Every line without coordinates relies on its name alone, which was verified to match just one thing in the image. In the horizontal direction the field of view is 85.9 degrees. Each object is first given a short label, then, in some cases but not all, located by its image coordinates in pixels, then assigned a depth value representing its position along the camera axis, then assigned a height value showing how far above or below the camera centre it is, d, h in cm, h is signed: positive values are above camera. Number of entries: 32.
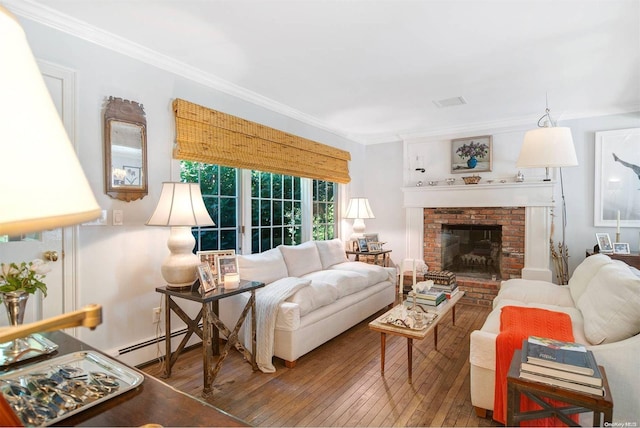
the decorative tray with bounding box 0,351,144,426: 87 -51
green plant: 153 -32
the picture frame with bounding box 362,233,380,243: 507 -41
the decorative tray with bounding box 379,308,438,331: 246 -83
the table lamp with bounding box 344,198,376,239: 502 -5
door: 215 -27
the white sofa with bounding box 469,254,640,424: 172 -72
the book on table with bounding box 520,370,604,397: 138 -72
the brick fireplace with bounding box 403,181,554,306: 445 -16
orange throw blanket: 188 -73
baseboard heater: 261 -107
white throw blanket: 261 -86
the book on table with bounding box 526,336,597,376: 146 -65
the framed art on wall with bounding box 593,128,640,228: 407 +39
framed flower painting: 486 +80
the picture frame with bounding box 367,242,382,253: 487 -53
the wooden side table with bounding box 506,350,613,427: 135 -78
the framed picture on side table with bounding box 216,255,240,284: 268 -45
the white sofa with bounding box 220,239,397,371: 267 -78
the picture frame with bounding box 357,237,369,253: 484 -52
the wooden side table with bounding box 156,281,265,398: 228 -83
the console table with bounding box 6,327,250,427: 83 -52
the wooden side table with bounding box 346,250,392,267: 476 -67
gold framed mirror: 248 +44
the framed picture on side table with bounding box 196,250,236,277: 272 -38
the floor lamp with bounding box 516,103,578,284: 233 +42
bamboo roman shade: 295 +67
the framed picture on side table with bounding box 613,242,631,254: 385 -42
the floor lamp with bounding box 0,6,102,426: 35 +5
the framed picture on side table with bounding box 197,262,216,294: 238 -49
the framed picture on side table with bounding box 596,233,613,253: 394 -37
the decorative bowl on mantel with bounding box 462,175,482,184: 480 +43
